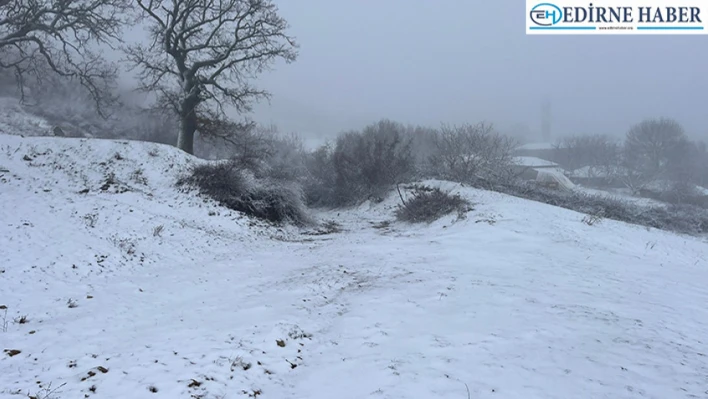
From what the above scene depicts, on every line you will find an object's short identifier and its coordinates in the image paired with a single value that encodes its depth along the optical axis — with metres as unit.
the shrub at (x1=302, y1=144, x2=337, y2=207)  29.22
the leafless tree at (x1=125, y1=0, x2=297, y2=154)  19.20
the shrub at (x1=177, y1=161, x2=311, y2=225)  15.17
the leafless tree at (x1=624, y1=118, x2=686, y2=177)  57.03
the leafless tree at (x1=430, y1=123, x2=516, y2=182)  32.03
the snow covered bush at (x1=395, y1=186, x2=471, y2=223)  17.09
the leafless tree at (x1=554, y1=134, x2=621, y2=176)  62.12
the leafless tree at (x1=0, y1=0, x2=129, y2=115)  15.27
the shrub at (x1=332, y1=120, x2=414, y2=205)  26.73
